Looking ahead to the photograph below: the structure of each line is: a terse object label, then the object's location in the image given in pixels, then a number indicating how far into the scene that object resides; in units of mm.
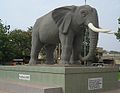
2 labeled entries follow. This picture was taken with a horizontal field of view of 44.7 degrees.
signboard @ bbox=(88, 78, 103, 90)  4386
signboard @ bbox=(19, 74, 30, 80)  4975
